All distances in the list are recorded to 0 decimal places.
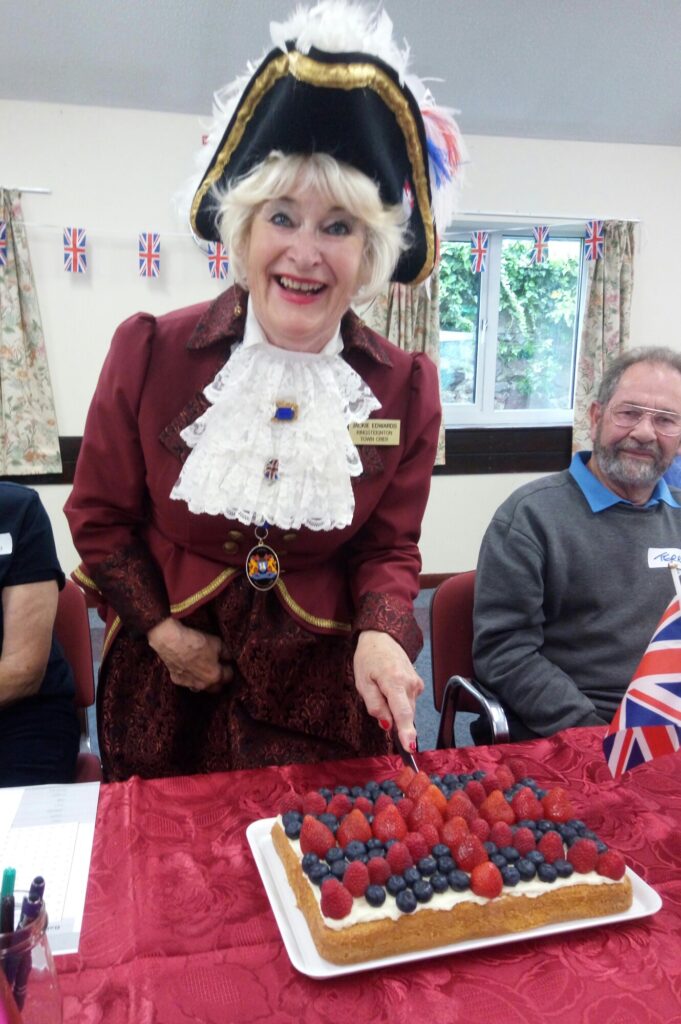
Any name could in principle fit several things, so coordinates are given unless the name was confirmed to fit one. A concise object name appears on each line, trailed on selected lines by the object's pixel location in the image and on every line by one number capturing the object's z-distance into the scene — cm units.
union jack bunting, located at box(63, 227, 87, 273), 448
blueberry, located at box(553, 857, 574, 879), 103
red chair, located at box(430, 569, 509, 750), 211
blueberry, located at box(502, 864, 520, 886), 100
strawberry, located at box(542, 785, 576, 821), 113
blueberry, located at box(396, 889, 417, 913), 94
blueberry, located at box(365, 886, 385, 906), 96
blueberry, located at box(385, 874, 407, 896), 98
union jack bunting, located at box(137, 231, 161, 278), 459
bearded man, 199
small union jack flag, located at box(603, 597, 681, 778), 129
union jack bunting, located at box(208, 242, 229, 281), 459
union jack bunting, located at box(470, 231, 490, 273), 512
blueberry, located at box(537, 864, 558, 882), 101
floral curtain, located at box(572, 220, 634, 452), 529
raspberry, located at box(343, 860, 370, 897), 98
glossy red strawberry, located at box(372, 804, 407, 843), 105
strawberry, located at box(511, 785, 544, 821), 113
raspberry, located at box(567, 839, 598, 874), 104
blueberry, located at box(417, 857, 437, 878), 102
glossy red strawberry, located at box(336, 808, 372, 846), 105
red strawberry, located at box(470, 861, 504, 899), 97
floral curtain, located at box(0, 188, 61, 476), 443
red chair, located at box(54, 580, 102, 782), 199
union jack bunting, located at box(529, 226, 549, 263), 516
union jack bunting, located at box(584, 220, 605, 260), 521
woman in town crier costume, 125
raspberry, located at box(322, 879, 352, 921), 93
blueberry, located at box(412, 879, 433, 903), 96
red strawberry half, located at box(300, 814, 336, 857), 103
